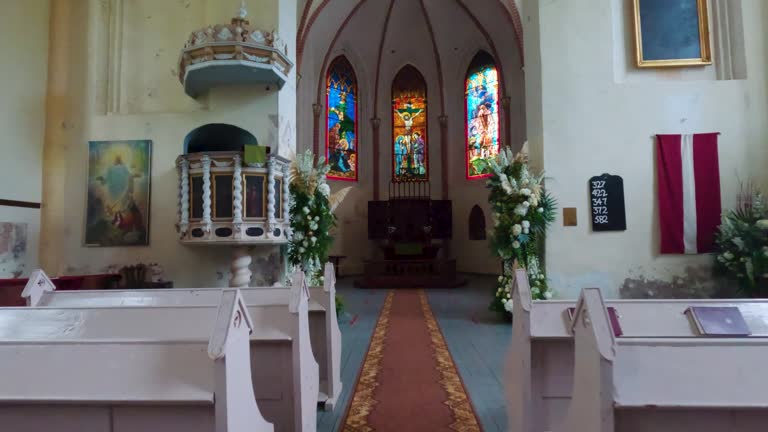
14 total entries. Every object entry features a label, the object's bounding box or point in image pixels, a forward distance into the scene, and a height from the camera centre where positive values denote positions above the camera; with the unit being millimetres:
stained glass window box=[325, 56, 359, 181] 14469 +4011
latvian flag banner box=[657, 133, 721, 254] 6348 +607
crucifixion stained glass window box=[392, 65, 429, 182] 15445 +3962
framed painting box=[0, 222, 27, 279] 6613 -35
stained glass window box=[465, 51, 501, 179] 14203 +4194
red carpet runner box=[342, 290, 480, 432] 3152 -1290
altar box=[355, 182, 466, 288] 11516 -87
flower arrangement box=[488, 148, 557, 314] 6352 +297
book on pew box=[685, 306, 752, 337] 2469 -488
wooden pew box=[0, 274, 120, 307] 5301 -514
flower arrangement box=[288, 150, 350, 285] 6641 +390
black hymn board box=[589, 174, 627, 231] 6461 +484
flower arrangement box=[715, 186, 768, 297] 5574 -154
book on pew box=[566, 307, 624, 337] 2411 -471
